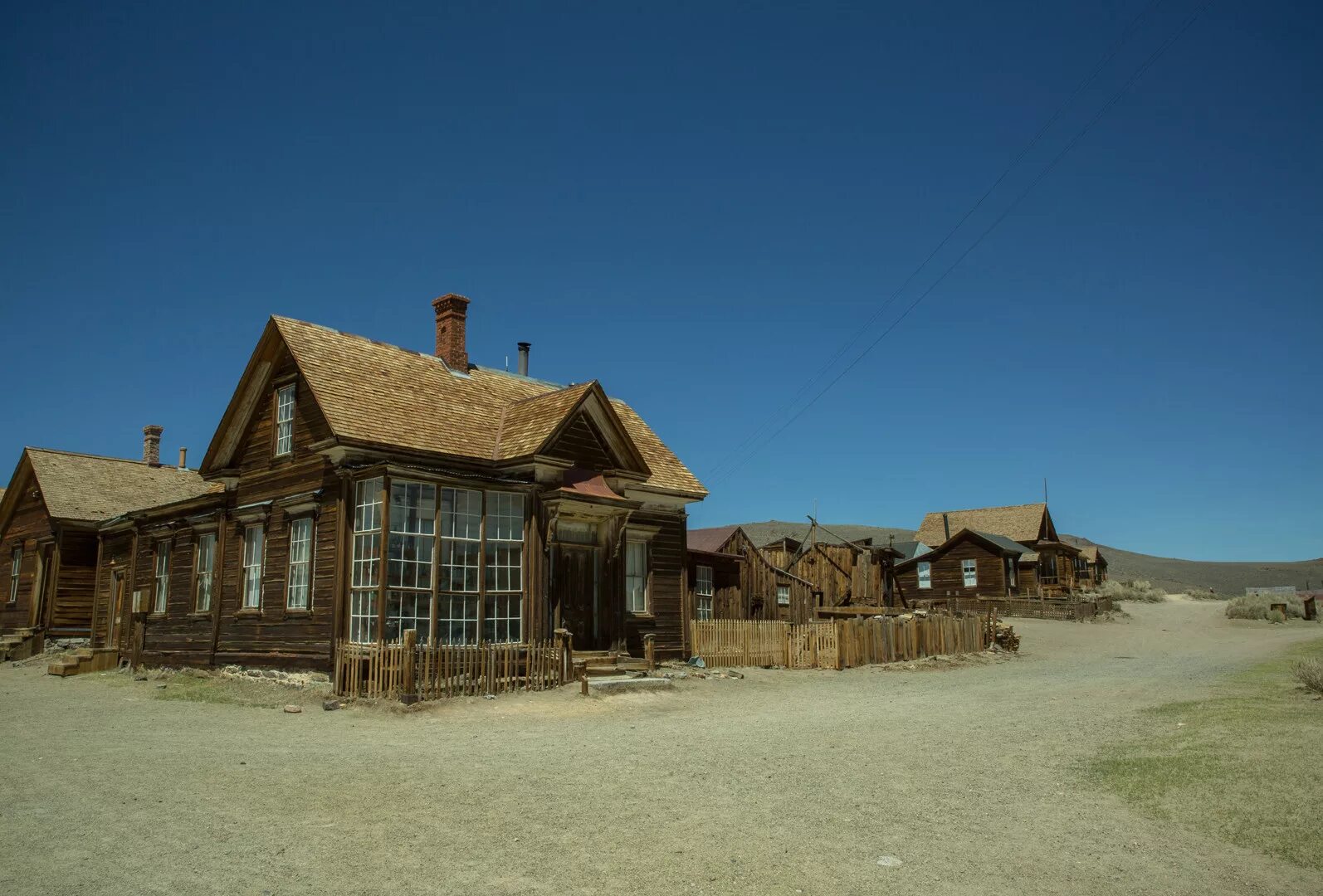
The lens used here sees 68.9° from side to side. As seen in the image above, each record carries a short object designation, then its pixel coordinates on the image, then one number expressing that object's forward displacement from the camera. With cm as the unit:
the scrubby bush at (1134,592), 6147
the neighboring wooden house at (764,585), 3634
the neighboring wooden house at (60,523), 3025
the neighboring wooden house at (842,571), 4728
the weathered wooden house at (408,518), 1805
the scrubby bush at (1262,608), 4616
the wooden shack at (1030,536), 5872
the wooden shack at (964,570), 5419
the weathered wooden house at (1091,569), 6688
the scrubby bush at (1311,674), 1466
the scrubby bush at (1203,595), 7125
